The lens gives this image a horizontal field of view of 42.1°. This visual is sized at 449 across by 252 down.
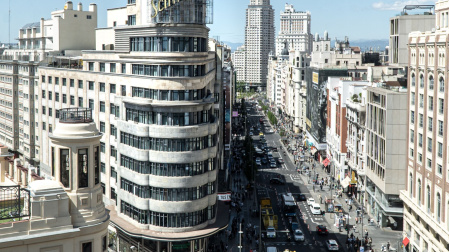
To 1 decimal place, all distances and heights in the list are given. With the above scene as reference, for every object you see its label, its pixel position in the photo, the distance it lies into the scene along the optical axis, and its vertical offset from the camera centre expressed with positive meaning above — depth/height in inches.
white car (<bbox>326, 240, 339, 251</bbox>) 3004.4 -842.1
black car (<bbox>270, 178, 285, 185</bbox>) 4685.0 -792.7
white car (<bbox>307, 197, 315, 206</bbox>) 3899.4 -796.8
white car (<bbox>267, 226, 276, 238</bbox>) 3260.8 -841.3
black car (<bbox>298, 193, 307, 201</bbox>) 4160.9 -823.2
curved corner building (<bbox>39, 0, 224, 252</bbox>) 2549.2 -212.8
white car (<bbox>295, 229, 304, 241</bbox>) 3186.8 -836.6
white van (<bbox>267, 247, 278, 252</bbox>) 2918.3 -834.8
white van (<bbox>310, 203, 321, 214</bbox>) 3757.4 -815.9
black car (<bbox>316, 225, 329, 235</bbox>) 3308.6 -838.2
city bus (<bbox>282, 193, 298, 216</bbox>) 3757.1 -803.8
